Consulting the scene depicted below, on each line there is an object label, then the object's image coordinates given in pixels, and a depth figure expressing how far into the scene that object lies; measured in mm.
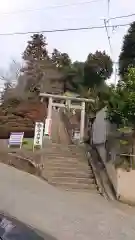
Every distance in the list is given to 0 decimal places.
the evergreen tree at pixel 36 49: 18490
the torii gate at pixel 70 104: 11975
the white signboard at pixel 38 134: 8866
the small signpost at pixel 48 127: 10452
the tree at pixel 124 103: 6431
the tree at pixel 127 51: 13043
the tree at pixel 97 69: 17243
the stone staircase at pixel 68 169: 6790
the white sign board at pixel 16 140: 9269
